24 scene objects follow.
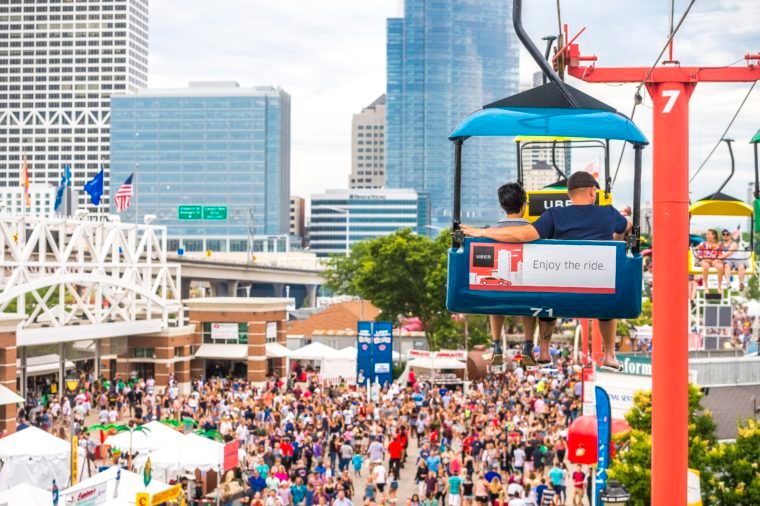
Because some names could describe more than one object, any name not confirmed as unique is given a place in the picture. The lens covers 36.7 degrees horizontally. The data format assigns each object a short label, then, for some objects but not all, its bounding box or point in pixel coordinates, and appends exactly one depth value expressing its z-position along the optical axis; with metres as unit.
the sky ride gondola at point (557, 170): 9.05
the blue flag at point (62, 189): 50.12
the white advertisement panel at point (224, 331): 58.03
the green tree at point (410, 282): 64.56
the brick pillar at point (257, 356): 56.97
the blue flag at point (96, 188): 51.38
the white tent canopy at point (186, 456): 24.39
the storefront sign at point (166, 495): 20.05
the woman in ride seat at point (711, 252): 17.00
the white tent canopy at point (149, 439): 25.05
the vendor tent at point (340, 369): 48.16
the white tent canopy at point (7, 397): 36.50
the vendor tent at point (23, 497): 19.55
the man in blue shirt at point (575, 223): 7.67
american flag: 56.94
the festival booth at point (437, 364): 46.66
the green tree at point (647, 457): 18.70
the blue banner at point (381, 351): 40.19
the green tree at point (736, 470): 18.05
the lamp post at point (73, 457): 23.42
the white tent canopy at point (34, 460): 23.89
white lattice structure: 45.62
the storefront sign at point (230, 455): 24.22
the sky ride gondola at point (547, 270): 7.46
